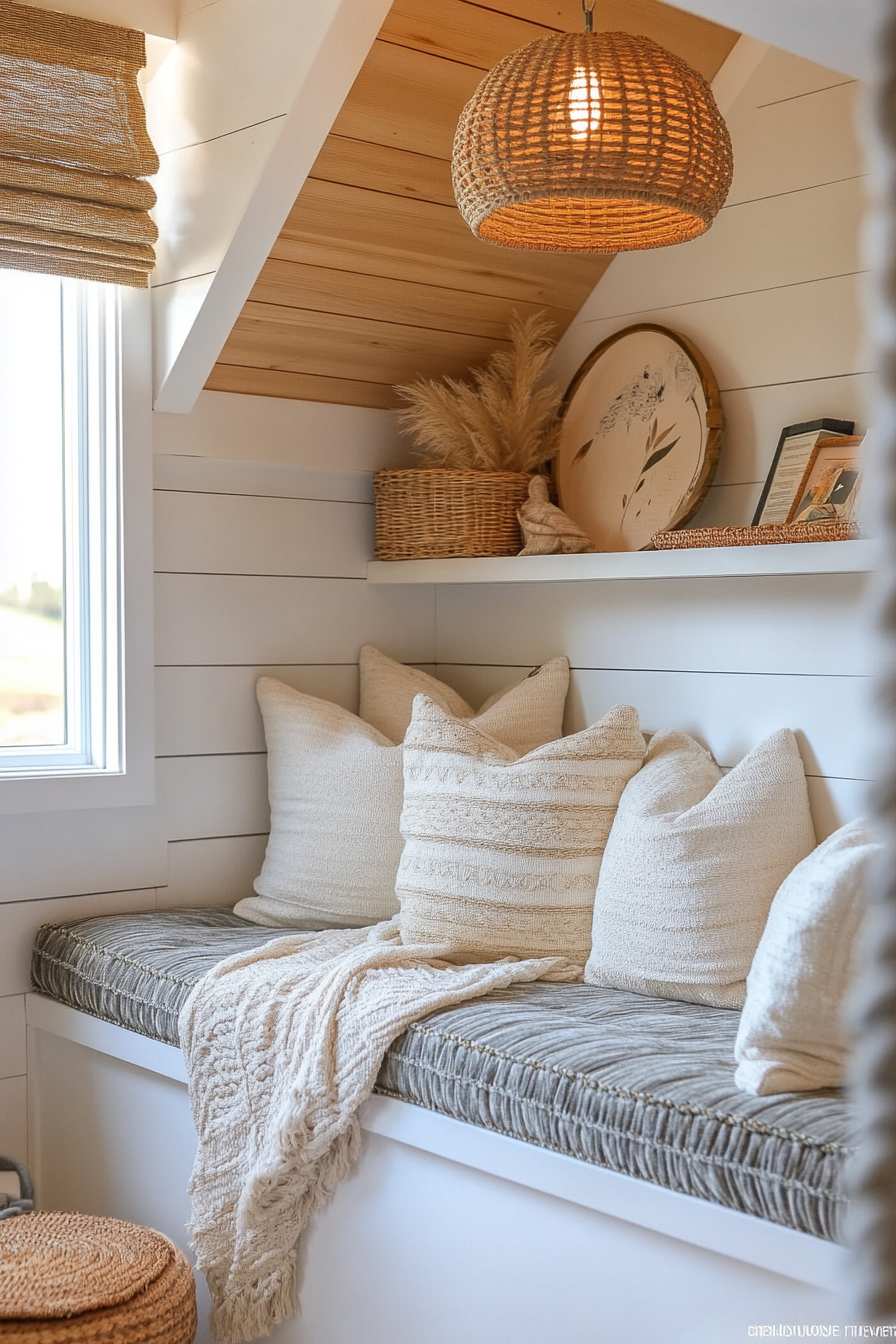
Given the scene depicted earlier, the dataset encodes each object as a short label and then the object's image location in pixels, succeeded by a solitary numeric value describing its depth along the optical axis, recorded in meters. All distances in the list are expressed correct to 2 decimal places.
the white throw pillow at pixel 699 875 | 1.95
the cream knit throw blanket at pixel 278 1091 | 1.81
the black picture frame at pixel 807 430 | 2.16
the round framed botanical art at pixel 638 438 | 2.39
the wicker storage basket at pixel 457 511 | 2.62
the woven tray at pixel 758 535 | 1.98
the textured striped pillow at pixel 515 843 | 2.14
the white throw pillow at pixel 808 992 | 1.50
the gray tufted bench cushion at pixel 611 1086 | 1.37
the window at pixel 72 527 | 2.47
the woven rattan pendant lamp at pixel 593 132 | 1.62
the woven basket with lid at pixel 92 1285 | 1.69
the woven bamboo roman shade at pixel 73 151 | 2.29
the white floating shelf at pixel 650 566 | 1.97
